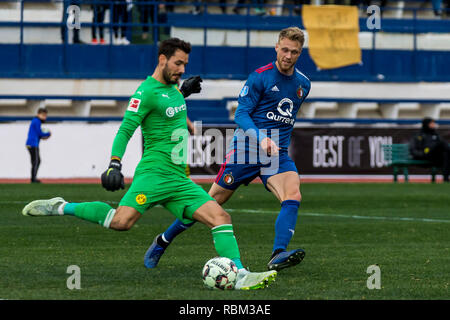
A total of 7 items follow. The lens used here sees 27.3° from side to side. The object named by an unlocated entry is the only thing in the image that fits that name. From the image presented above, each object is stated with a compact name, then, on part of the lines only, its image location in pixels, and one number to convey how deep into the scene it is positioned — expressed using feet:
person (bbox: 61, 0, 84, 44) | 89.31
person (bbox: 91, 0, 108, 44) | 92.73
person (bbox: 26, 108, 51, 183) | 73.92
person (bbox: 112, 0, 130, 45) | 94.02
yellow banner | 95.35
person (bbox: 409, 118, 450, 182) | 79.20
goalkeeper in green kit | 23.50
